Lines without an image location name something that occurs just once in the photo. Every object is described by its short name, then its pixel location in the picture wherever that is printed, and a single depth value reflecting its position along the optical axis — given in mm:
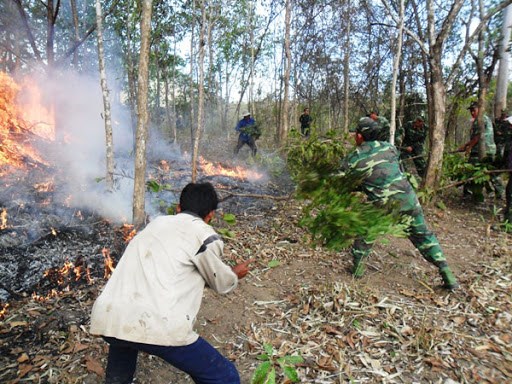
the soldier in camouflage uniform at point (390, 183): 3740
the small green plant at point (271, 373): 2125
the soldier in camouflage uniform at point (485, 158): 6672
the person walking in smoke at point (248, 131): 11547
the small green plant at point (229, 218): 3518
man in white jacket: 1811
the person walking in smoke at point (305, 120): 13297
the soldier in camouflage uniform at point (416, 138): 8812
